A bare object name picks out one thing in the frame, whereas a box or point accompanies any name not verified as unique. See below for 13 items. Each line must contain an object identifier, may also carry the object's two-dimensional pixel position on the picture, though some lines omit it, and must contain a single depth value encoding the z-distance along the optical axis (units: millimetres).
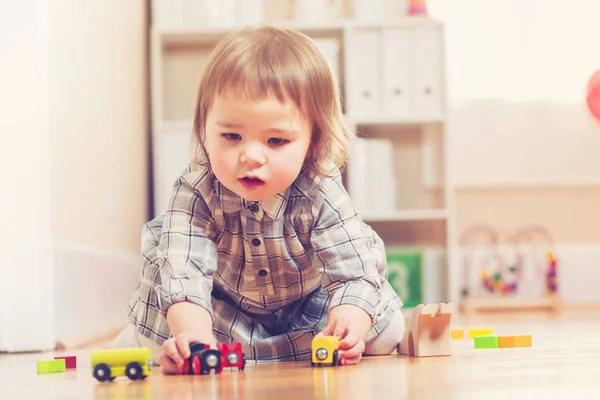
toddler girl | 1669
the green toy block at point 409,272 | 3982
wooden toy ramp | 1763
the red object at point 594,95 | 3304
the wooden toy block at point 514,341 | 1950
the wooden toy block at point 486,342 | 1943
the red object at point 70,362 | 1796
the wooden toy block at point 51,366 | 1757
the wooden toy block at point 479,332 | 2268
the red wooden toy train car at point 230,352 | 1631
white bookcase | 3930
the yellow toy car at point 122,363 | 1550
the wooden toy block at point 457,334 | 2226
